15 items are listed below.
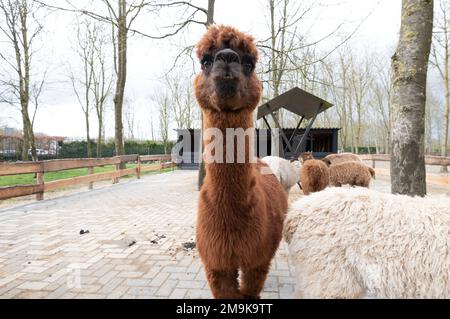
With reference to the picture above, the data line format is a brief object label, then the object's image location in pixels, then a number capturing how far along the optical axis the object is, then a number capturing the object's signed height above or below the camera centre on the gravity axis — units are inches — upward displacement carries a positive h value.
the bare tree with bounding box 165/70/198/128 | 1090.7 +174.6
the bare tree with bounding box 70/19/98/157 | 734.9 +262.8
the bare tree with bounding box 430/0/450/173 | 596.7 +176.6
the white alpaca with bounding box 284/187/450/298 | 59.3 -22.8
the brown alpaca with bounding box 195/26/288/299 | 62.3 -7.4
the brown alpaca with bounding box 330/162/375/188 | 237.5 -22.5
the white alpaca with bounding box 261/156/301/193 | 195.3 -15.4
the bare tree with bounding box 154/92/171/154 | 1190.9 +154.6
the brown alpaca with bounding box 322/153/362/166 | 325.1 -9.6
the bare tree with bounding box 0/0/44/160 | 495.5 +189.8
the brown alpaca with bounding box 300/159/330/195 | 183.8 -18.2
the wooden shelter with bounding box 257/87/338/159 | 270.1 +50.7
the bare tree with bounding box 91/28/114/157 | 828.6 +204.7
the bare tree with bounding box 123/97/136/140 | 1572.3 +149.9
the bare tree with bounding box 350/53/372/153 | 954.7 +241.0
